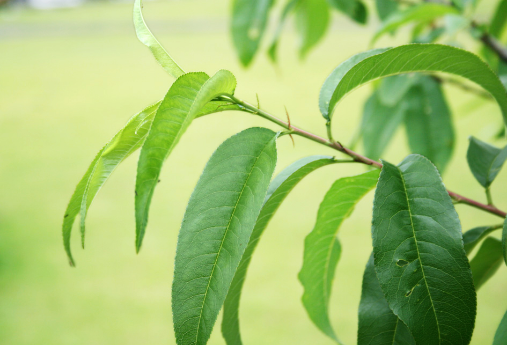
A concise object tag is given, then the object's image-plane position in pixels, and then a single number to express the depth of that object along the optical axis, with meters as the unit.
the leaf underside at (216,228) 1.01
